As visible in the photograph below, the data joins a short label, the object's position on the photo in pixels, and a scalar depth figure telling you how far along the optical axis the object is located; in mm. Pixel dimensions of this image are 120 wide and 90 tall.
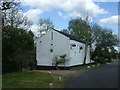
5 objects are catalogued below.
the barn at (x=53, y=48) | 18837
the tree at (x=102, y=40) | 26826
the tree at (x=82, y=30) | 24590
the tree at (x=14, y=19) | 12593
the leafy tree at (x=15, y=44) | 13606
